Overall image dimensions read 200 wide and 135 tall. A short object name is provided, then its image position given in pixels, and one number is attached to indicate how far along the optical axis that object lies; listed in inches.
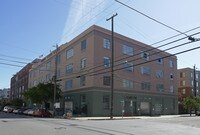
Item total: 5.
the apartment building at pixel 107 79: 1099.8
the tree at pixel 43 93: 1245.6
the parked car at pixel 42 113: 1044.3
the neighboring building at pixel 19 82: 2351.4
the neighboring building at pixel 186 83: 2082.1
